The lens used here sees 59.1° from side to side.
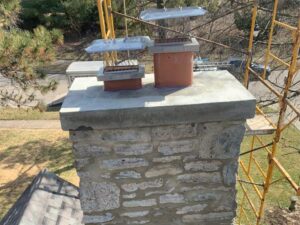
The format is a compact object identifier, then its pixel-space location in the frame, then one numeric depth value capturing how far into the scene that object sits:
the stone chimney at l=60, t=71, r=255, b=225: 2.06
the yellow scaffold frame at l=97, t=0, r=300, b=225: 2.49
